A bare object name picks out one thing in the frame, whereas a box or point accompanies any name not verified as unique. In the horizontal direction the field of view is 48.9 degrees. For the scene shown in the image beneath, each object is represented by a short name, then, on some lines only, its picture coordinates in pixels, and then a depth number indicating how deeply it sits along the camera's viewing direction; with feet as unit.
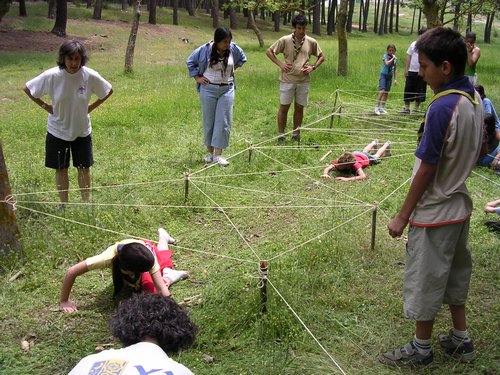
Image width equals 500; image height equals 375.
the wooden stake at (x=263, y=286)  10.62
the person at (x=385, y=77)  31.40
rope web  14.79
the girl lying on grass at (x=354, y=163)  20.39
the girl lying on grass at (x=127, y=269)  11.10
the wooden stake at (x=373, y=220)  13.73
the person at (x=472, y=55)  27.48
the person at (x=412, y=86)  30.02
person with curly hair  5.96
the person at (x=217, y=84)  20.16
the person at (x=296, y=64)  23.48
